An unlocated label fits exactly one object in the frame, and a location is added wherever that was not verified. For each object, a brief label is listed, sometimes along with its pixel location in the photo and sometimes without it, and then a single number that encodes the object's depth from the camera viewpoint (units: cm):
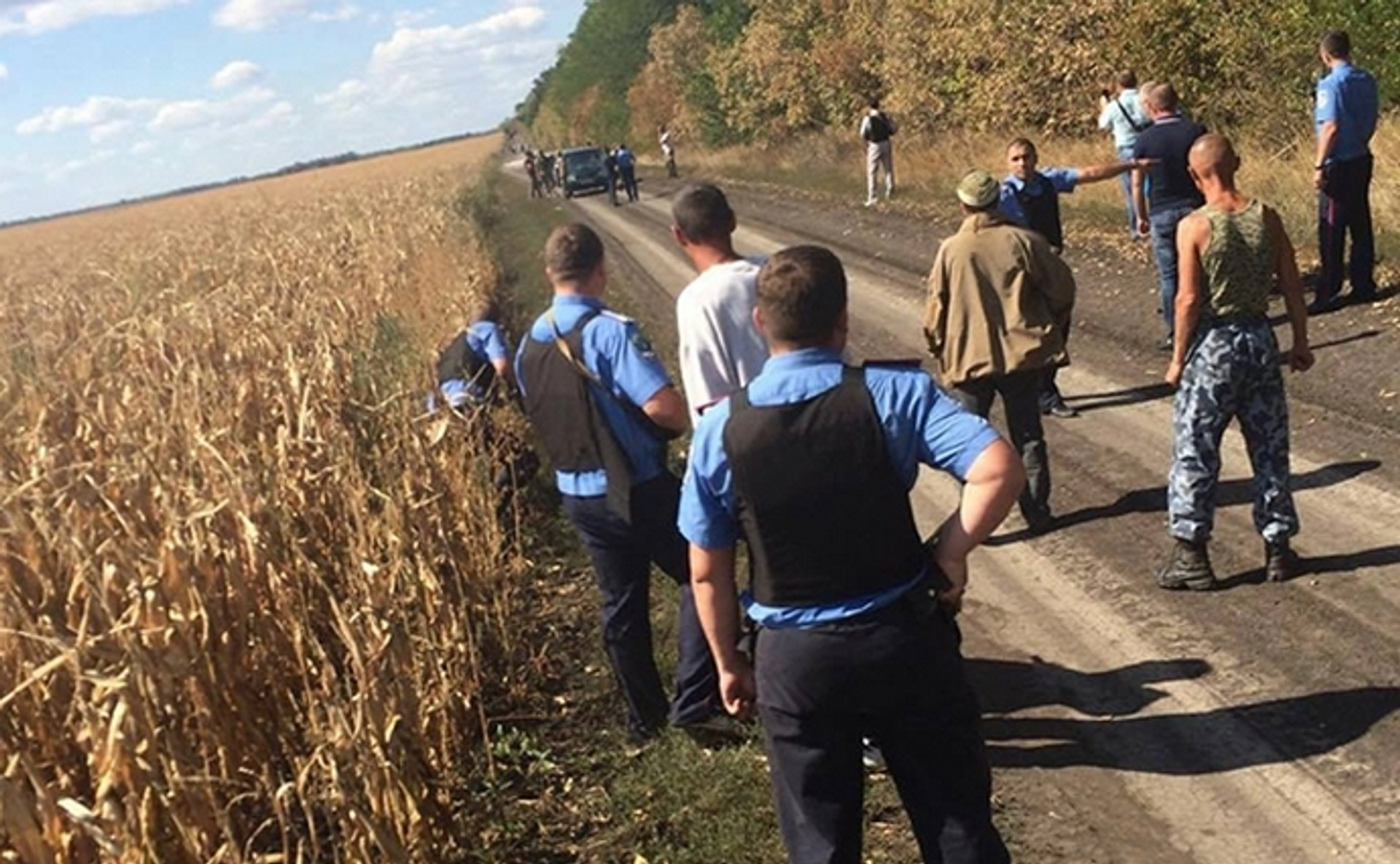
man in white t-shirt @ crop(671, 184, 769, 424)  443
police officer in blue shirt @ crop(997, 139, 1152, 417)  805
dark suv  3881
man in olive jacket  637
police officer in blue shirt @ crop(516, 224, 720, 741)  449
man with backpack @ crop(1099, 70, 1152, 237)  1127
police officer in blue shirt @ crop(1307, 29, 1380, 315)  901
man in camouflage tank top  521
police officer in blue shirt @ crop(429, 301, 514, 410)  745
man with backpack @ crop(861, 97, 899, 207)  2145
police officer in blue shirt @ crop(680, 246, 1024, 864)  285
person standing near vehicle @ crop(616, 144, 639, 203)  3350
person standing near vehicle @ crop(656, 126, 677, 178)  4072
